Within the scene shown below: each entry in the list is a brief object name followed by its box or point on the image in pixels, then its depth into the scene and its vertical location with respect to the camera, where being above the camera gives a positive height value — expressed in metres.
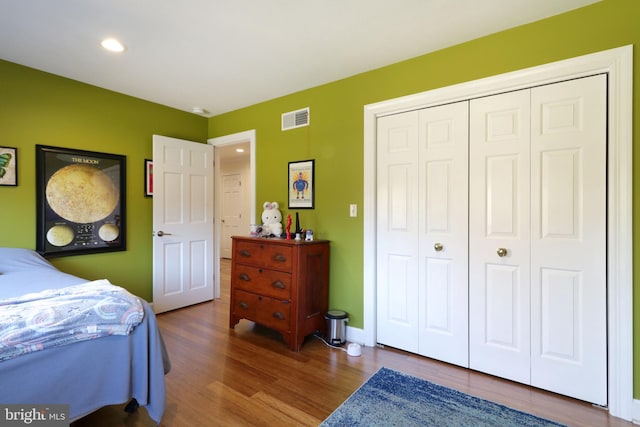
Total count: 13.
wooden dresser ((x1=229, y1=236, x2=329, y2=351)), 2.69 -0.65
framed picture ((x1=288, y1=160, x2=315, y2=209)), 3.15 +0.29
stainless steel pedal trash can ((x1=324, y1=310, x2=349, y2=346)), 2.78 -1.02
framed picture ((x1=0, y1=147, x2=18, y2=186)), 2.63 +0.40
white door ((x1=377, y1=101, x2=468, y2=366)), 2.38 -0.15
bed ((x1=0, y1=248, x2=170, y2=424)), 1.24 -0.68
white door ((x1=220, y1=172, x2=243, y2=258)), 7.28 +0.12
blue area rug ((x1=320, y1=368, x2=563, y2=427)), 1.75 -1.16
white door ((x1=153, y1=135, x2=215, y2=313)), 3.56 -0.12
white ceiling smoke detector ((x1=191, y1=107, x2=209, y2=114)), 3.84 +1.27
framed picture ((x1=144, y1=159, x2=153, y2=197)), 3.57 +0.40
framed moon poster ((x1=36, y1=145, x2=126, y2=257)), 2.87 +0.11
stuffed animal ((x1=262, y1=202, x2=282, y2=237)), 3.26 -0.05
